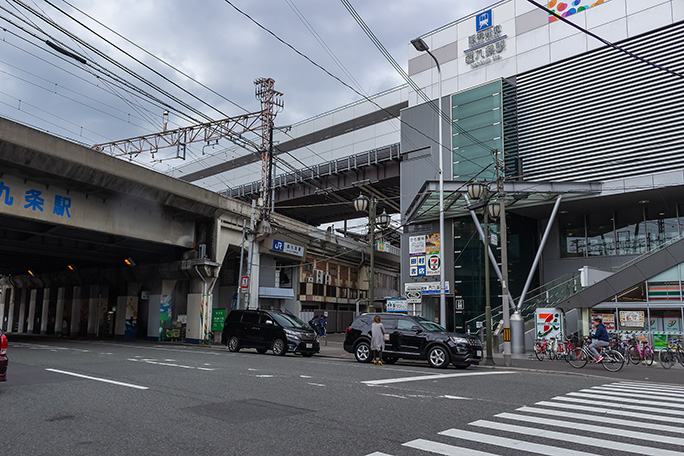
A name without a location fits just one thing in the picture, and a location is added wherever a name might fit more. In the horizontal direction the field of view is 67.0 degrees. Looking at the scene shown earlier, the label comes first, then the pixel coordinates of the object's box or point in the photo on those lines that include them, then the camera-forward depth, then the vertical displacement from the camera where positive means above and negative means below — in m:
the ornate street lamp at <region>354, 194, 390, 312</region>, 22.97 +4.10
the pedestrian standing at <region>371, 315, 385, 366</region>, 17.12 -1.14
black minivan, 21.05 -1.26
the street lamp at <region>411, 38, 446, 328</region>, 23.81 +3.02
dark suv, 16.56 -1.24
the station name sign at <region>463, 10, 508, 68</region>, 33.56 +17.22
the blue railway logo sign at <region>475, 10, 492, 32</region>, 34.59 +19.09
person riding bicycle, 17.23 -1.09
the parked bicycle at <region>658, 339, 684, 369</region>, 18.64 -1.71
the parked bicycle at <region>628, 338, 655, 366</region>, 19.61 -1.66
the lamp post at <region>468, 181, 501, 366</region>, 18.53 +3.79
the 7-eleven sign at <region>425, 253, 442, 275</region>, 32.81 +2.60
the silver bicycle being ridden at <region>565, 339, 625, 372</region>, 16.98 -1.69
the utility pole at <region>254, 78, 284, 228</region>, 30.88 +10.71
